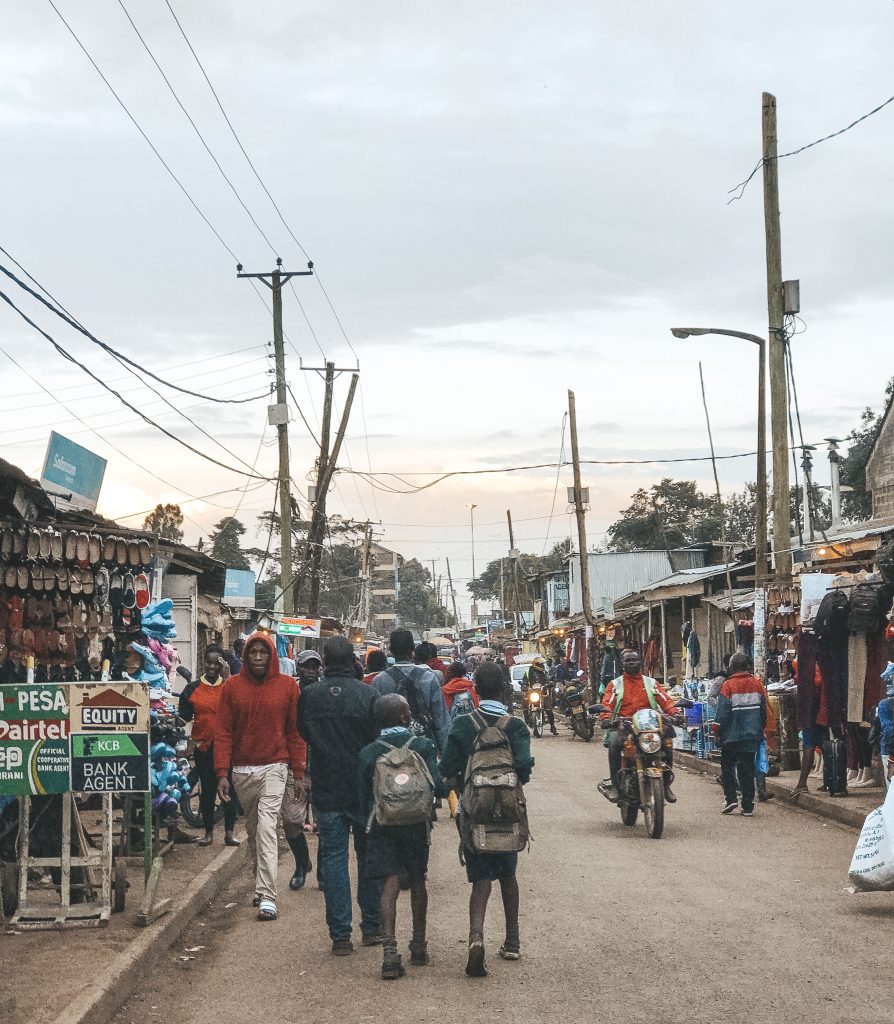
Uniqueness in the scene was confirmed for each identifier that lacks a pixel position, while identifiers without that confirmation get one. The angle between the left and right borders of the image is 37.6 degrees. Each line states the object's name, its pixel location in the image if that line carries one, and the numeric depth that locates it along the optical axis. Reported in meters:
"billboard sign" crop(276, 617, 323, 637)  29.69
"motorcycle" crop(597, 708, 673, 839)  13.21
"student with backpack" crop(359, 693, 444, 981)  7.54
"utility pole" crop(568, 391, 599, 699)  40.38
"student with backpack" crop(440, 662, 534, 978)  7.46
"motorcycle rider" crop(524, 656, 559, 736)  33.03
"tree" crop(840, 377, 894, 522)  50.16
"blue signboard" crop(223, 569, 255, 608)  30.46
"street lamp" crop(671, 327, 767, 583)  20.04
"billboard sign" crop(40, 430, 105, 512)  14.01
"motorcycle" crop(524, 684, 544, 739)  32.34
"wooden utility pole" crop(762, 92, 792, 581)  19.14
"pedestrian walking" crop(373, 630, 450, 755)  12.11
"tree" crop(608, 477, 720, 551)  69.62
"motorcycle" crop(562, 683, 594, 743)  30.56
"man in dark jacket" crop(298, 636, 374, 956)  8.09
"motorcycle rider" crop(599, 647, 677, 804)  14.02
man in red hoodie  9.07
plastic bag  8.94
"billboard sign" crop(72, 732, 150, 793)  8.47
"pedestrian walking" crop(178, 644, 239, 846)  12.96
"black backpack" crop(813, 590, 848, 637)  14.27
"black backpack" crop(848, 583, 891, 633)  13.18
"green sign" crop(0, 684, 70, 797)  8.40
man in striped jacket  14.77
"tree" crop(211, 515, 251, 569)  75.00
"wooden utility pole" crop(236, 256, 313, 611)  29.27
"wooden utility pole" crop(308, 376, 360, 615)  32.38
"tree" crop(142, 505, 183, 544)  56.65
